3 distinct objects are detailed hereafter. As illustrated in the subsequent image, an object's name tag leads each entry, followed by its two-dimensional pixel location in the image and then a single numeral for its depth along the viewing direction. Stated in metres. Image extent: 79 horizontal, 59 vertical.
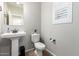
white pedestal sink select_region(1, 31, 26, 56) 1.75
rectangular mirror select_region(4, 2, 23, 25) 1.82
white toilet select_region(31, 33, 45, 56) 1.88
